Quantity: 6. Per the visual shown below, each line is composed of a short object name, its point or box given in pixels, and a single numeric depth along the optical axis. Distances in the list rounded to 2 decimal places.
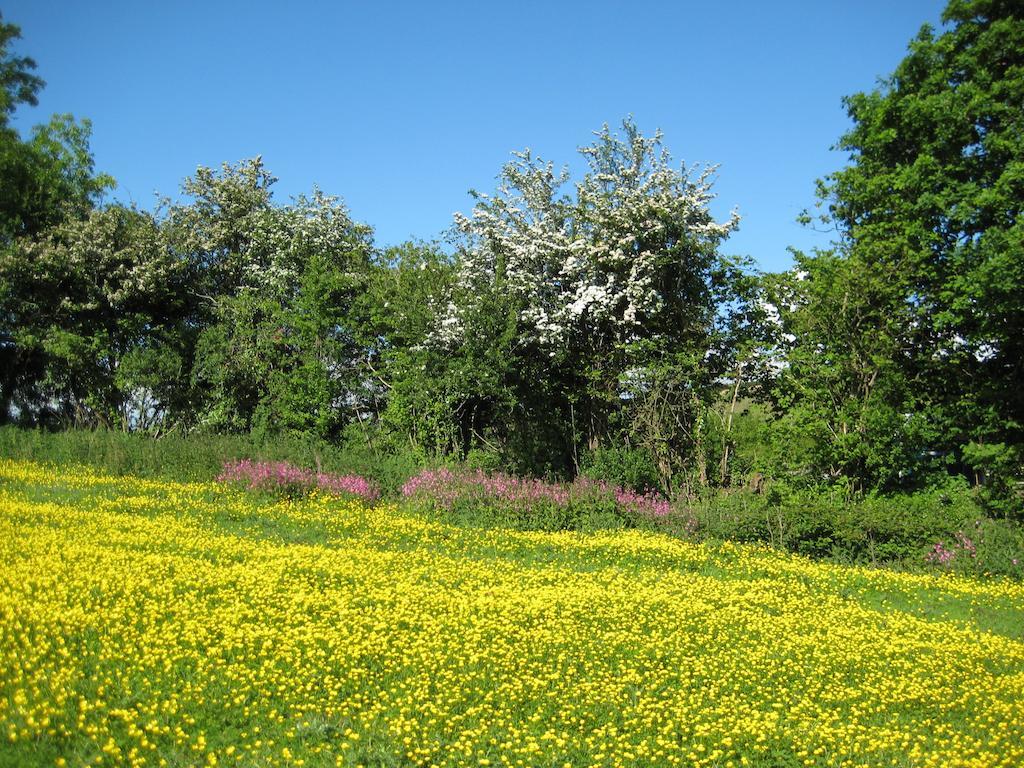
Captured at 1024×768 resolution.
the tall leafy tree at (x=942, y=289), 16.41
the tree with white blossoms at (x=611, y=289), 18.44
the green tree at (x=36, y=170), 26.19
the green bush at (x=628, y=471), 18.09
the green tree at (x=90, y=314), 25.50
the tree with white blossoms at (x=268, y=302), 23.83
